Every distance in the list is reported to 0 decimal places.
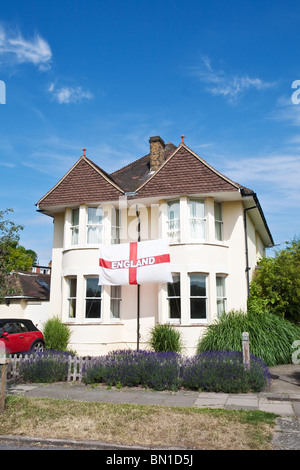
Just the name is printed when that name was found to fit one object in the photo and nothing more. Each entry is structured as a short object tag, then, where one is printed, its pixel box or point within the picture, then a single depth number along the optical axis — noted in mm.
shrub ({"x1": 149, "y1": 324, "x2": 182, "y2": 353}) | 14625
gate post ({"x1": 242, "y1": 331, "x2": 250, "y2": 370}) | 10712
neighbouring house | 21491
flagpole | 15211
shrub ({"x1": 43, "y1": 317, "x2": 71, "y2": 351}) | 16000
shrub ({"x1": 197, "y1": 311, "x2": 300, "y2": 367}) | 13570
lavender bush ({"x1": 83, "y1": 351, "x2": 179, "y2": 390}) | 10758
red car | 14039
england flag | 14648
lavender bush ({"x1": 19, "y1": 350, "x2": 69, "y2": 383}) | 11773
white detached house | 15734
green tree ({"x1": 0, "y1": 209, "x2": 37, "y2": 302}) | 9609
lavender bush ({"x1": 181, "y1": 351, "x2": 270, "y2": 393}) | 10133
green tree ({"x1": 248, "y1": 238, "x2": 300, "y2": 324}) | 16328
